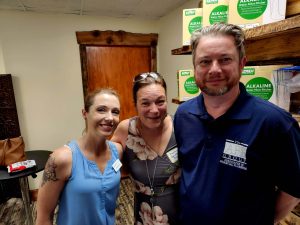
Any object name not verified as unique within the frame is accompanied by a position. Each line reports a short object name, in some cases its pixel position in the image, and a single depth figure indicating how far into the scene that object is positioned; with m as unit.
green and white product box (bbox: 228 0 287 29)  0.90
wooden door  3.04
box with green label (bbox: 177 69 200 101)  1.63
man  0.80
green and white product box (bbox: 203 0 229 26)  1.22
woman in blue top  1.03
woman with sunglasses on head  1.13
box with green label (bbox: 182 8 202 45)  1.41
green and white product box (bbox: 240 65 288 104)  1.12
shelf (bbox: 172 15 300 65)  0.75
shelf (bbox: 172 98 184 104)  1.69
